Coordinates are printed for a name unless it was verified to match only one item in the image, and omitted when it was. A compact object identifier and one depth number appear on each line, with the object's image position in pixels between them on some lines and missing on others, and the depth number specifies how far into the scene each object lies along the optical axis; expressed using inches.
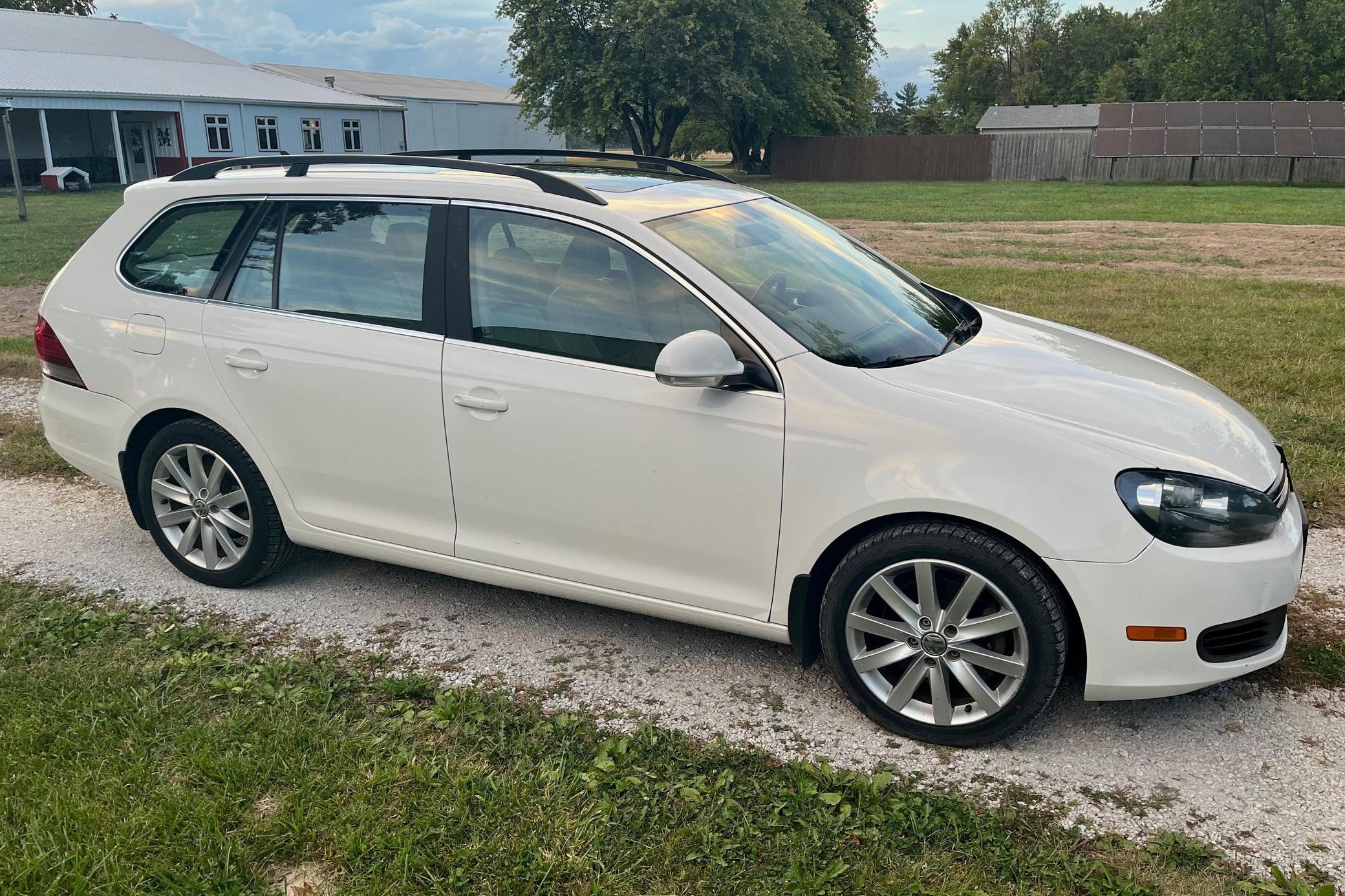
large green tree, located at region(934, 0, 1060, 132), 3331.7
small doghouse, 1359.5
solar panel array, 1432.1
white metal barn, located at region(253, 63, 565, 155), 2261.3
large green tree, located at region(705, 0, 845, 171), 1692.9
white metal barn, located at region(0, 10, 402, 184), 1521.9
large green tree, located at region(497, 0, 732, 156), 1653.5
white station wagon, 117.8
